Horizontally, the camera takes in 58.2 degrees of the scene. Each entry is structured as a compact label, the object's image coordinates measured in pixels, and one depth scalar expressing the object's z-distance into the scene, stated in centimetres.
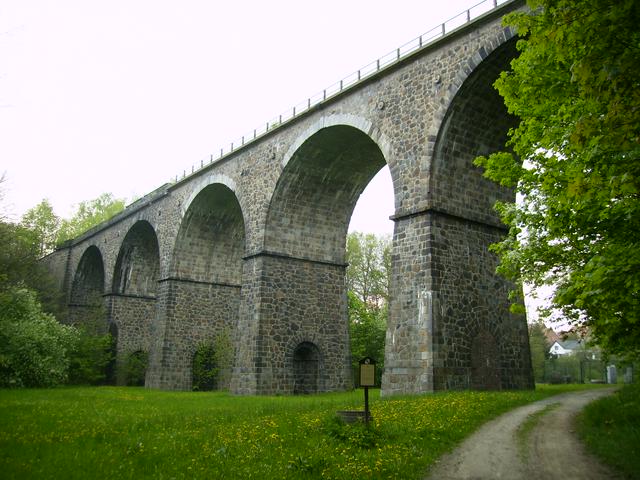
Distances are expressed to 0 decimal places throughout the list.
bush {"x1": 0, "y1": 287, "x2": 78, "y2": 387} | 2329
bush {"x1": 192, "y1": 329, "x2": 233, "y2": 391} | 3002
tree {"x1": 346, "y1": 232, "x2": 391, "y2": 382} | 4370
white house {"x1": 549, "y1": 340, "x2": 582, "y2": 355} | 7381
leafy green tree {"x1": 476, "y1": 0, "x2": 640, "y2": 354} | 510
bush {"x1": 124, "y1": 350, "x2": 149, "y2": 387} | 3450
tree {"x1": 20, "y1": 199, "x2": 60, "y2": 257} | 5047
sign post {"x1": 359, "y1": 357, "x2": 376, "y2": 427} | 948
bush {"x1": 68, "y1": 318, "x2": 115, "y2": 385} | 3119
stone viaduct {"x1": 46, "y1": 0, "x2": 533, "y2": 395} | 1614
